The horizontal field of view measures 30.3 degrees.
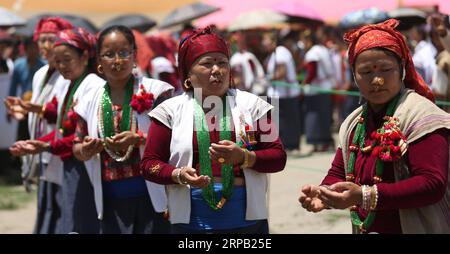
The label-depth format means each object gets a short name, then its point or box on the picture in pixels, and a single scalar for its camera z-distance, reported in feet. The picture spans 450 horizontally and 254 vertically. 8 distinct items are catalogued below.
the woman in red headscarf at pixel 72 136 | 18.53
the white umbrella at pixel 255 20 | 44.21
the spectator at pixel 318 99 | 39.96
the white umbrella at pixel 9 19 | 31.99
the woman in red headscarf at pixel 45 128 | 20.59
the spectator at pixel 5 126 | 36.24
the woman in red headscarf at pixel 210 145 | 13.47
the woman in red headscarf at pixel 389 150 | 10.85
